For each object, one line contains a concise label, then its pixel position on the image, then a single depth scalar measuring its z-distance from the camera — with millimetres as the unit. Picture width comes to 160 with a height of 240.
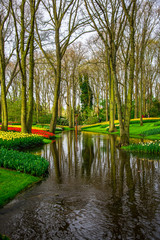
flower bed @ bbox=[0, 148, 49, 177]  6945
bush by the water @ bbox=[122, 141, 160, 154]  10766
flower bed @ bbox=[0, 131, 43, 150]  11695
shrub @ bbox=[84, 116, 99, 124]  42781
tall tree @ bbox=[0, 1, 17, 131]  17938
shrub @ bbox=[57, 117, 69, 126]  43116
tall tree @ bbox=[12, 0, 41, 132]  15883
